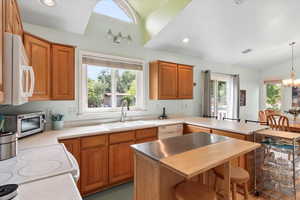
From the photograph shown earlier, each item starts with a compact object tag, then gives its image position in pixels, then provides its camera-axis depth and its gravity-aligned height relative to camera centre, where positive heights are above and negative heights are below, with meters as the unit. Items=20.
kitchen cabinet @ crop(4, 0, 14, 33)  1.02 +0.58
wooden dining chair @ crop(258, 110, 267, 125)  4.66 -0.48
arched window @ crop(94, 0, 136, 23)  2.96 +1.80
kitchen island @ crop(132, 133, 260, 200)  1.21 -0.48
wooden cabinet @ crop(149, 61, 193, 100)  3.34 +0.43
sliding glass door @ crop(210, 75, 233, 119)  5.00 +0.12
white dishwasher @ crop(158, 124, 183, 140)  2.95 -0.61
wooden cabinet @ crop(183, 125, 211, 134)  2.91 -0.57
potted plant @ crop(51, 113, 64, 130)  2.41 -0.35
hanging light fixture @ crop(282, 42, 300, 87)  3.97 +0.48
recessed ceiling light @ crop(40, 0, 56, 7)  1.98 +1.24
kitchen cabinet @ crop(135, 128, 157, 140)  2.67 -0.59
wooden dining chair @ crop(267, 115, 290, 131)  3.18 -0.50
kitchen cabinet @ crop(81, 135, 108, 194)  2.16 -0.91
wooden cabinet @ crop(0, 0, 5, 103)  0.91 +0.36
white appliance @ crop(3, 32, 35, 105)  0.97 +0.19
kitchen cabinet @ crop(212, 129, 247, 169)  2.35 -0.91
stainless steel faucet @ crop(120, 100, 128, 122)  3.13 -0.26
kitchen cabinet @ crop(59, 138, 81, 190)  2.05 -0.62
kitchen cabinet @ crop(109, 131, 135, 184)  2.39 -0.90
